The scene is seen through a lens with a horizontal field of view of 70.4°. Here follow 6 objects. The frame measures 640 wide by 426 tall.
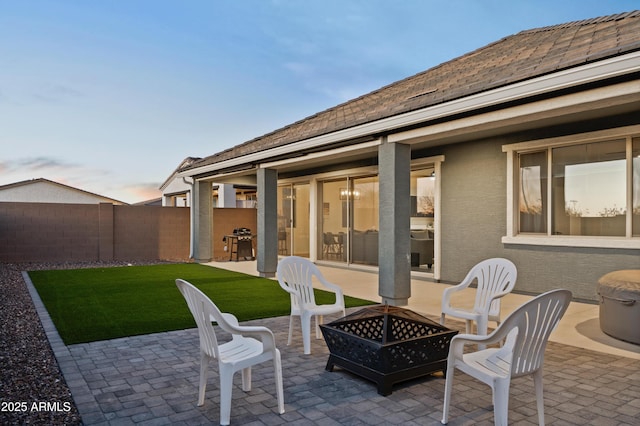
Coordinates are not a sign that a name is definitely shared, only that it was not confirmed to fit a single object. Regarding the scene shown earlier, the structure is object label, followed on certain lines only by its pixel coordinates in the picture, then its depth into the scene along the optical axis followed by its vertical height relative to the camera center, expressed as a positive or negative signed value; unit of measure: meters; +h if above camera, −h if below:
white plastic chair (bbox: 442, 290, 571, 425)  2.74 -0.86
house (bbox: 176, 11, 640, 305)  5.10 +1.07
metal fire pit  3.59 -1.09
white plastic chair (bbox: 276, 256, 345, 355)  4.88 -0.79
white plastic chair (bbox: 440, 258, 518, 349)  4.66 -0.81
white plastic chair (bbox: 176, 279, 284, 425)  2.98 -0.99
